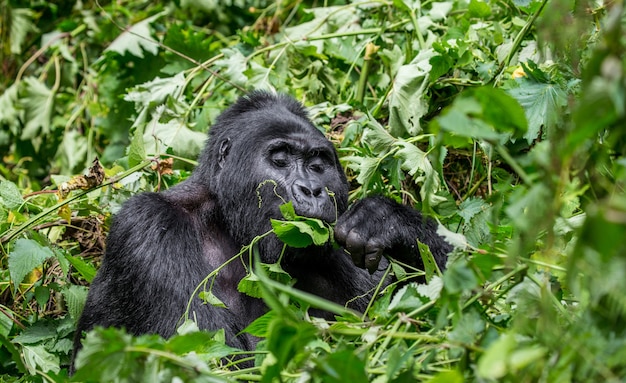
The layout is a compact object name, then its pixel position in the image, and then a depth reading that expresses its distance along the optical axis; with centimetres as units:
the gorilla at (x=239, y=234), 745
